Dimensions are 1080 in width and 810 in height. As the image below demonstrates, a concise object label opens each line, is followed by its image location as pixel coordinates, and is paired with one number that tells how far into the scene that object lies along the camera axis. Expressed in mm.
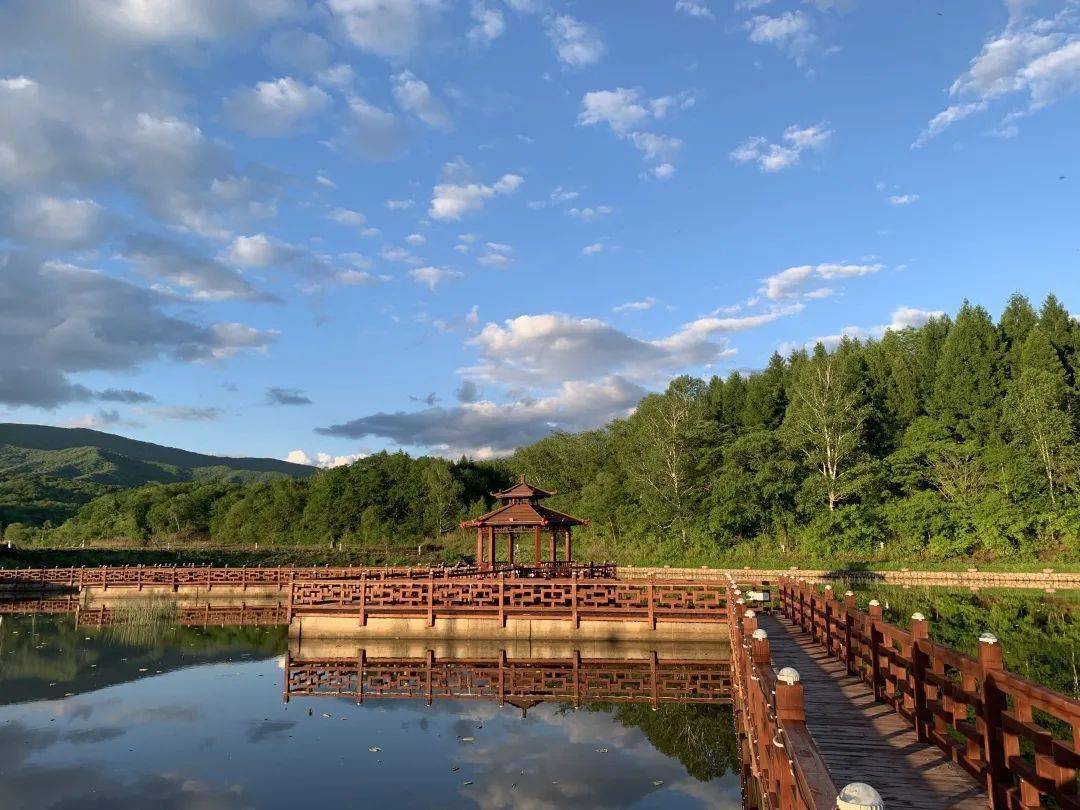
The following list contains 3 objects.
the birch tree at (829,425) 37906
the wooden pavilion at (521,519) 23797
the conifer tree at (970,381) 39844
